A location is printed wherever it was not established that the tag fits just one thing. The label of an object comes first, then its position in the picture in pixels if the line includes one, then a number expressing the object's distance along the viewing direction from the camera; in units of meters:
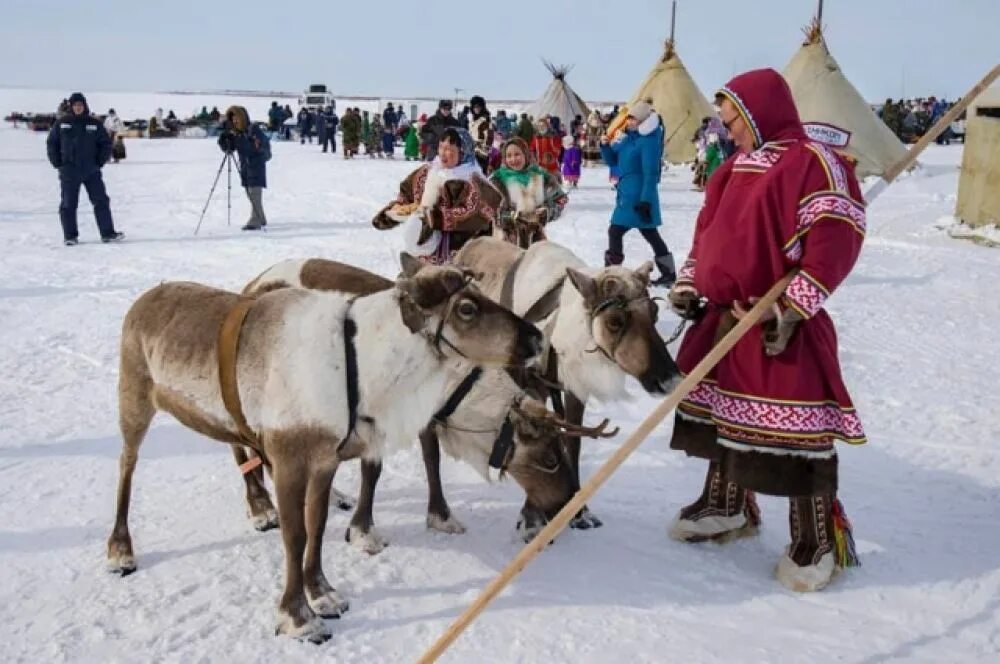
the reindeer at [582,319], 3.74
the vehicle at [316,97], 45.82
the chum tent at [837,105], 20.23
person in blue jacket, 9.12
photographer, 13.62
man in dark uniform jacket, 12.25
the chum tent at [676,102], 25.25
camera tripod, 14.36
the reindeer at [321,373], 3.14
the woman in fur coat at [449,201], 5.85
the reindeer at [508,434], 3.64
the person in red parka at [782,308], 3.23
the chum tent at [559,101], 30.44
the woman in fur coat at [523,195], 7.40
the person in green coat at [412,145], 28.27
